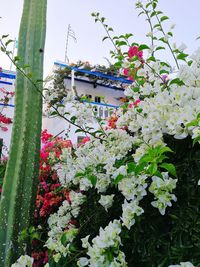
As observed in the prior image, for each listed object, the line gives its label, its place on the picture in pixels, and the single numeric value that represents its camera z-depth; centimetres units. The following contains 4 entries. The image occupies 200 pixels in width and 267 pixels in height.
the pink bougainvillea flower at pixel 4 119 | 586
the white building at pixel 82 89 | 1035
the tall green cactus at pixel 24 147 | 172
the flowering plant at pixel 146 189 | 97
